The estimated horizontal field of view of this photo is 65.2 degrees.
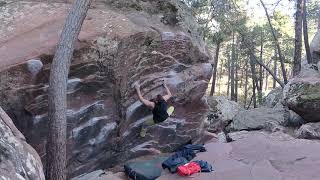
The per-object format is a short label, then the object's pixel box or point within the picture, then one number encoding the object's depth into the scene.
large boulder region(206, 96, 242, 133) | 11.99
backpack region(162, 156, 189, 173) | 5.89
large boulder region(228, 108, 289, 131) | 10.03
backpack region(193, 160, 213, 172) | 5.77
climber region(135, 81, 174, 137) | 6.54
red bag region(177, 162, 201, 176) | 5.63
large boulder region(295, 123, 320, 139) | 8.09
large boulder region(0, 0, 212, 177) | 5.16
